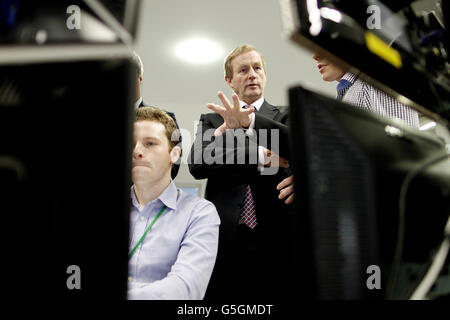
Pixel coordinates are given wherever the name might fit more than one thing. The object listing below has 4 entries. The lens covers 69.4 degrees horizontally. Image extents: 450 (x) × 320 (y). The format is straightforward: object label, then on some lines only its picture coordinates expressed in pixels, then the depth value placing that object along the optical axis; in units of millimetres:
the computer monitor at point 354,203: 348
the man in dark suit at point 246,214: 1104
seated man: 779
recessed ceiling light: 3092
